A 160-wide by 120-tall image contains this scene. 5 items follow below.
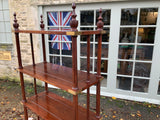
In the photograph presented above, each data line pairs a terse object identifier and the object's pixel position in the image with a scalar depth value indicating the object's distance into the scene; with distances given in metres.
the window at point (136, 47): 3.04
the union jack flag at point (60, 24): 3.65
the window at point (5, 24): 4.21
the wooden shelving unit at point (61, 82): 1.32
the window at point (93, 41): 3.35
